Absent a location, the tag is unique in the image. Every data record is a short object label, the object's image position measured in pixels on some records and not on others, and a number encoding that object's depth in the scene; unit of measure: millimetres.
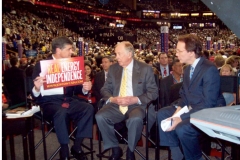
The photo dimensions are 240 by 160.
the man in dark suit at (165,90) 4433
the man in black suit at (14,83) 6359
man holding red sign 3717
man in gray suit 3516
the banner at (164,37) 10316
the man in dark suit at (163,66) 8117
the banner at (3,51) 12605
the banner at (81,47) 16938
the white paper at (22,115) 2956
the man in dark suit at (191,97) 3035
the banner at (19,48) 15759
